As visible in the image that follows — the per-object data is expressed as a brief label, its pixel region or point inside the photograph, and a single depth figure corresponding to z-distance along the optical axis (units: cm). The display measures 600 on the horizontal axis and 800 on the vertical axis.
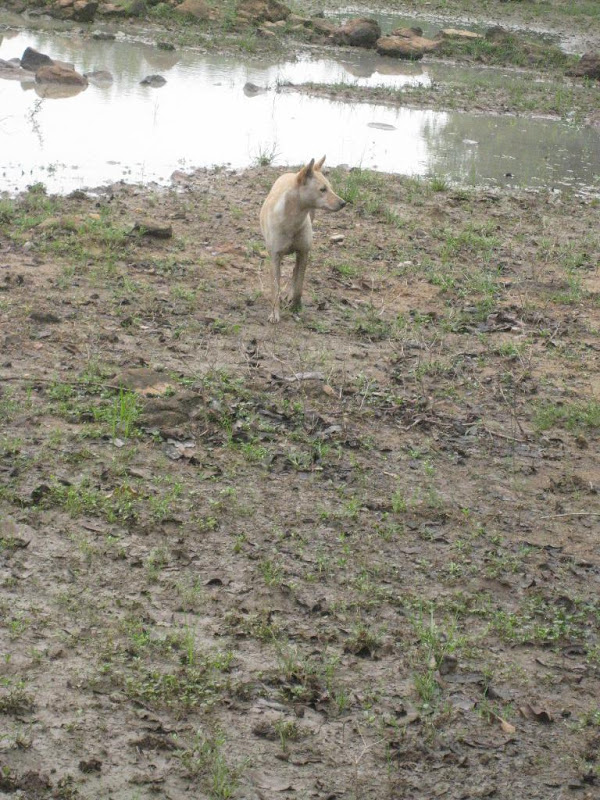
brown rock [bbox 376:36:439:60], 2361
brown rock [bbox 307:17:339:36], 2470
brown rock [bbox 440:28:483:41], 2567
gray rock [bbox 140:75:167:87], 1738
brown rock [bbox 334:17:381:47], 2403
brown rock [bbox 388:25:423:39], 2500
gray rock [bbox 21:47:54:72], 1647
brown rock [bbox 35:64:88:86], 1595
